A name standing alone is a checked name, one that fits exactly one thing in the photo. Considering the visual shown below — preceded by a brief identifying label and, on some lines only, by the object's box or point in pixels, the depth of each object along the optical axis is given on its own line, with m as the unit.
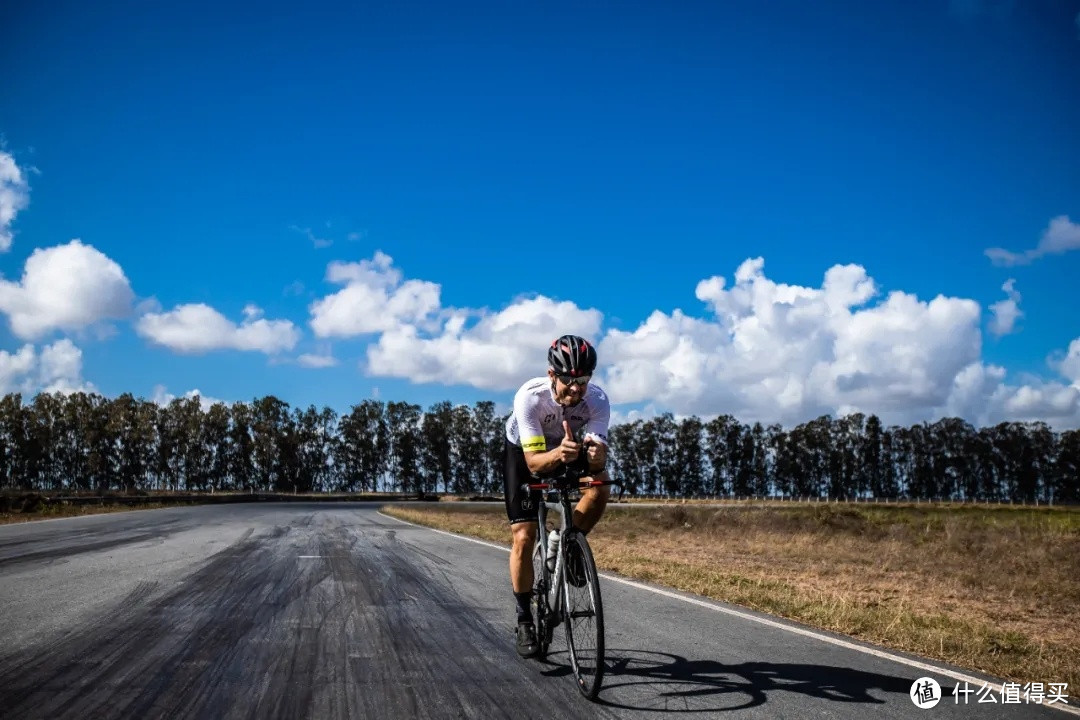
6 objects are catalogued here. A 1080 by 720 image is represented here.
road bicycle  4.47
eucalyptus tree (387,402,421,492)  124.56
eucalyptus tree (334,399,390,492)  124.19
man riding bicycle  4.69
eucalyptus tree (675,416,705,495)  142.00
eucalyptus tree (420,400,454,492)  125.85
